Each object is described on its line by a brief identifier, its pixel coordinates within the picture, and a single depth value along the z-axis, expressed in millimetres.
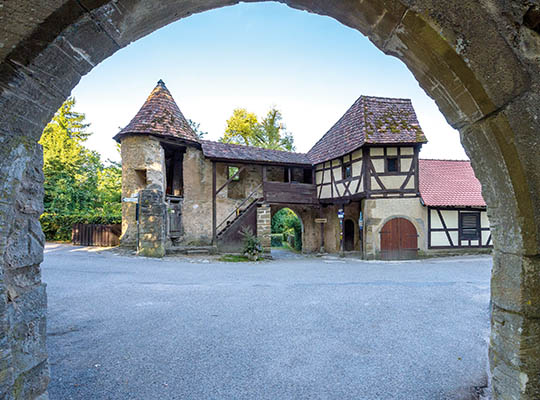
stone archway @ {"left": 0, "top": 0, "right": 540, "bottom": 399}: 1244
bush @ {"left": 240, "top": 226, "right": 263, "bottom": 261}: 12133
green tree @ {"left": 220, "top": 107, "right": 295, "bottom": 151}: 27062
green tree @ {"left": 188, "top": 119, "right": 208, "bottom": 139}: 28412
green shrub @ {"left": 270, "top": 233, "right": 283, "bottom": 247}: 24875
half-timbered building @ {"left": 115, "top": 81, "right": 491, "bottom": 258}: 12383
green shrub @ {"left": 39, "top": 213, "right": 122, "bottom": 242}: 16250
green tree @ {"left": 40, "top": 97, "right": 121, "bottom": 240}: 16453
